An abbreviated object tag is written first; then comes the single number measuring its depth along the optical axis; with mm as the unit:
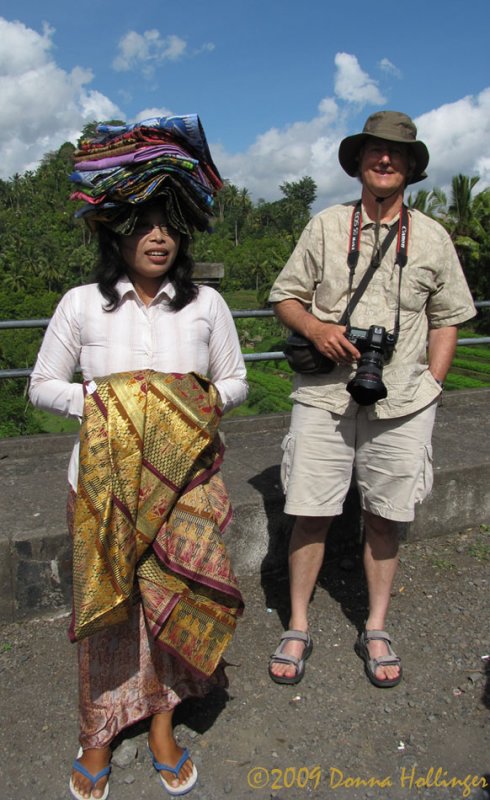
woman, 2229
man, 2781
